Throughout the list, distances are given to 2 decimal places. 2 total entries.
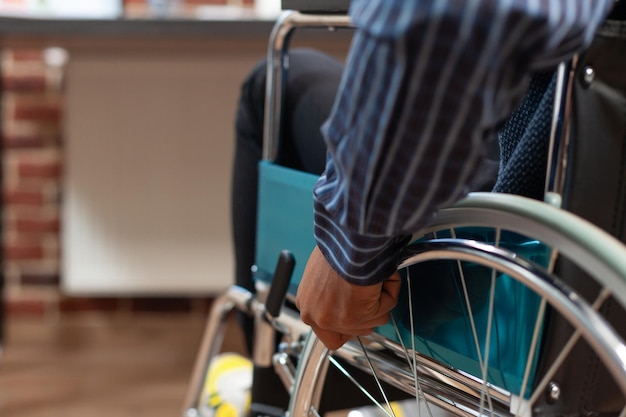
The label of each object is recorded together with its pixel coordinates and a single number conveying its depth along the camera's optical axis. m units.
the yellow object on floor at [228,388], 2.04
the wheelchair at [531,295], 1.31
